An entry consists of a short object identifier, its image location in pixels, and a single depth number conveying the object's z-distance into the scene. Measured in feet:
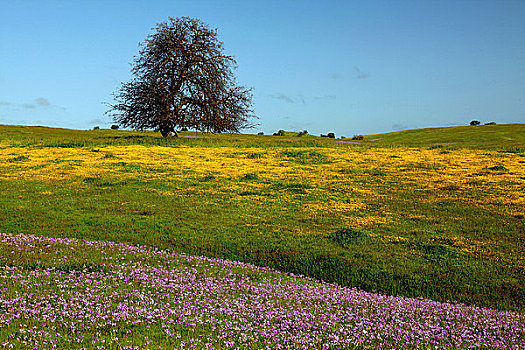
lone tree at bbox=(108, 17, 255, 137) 149.18
